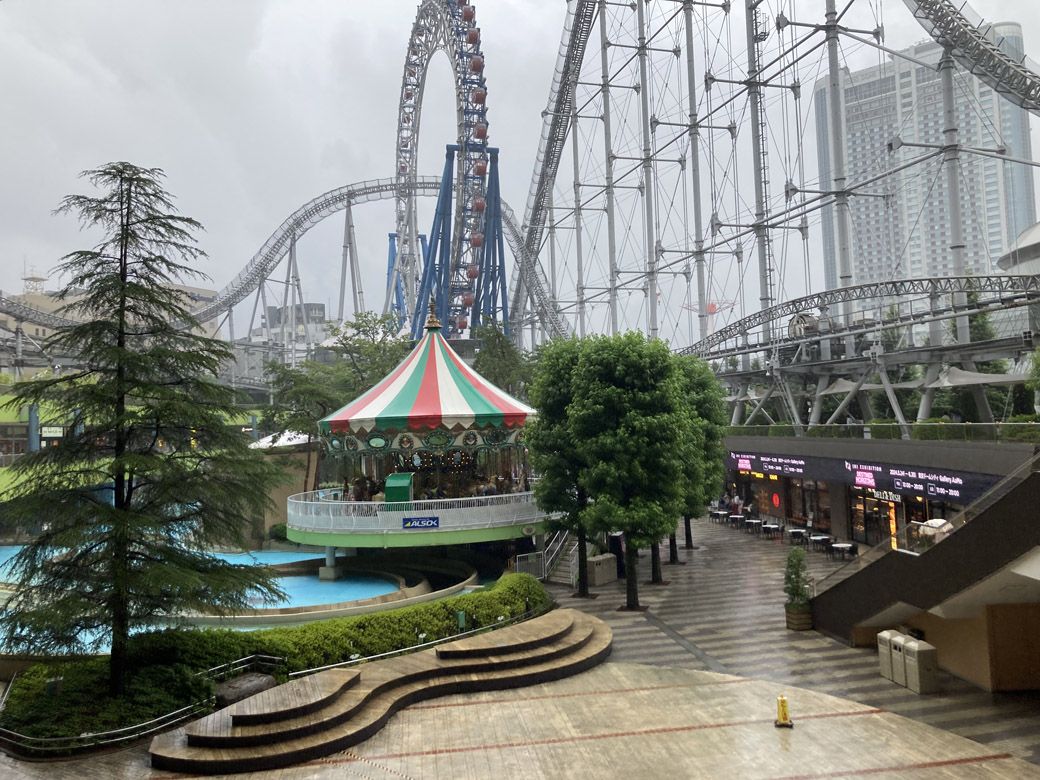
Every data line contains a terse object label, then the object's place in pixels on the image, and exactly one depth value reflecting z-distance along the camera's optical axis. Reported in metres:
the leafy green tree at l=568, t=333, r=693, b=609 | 17.80
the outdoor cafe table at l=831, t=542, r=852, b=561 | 22.11
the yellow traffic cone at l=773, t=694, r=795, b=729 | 11.35
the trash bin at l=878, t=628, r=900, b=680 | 13.42
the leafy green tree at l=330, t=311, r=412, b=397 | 36.19
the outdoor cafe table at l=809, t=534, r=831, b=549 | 23.67
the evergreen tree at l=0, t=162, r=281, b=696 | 11.69
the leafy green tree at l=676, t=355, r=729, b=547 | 23.06
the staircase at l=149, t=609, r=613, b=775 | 10.73
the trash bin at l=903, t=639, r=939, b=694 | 12.65
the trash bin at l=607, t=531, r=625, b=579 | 22.48
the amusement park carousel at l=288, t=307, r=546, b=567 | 21.52
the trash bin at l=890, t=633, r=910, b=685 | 13.07
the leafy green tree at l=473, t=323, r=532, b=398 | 38.22
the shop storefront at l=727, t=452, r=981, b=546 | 17.36
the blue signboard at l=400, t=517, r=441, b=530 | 21.25
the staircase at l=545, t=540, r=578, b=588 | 21.50
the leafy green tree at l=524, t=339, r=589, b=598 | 18.91
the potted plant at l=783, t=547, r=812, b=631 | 16.47
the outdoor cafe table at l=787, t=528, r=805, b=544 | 25.91
